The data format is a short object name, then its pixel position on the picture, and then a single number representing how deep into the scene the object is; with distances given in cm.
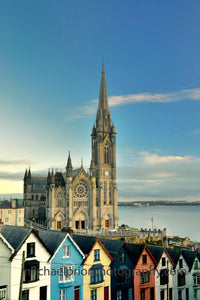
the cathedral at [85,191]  10469
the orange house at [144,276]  3688
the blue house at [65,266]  3238
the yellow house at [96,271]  3428
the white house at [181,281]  3949
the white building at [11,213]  8656
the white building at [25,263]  2952
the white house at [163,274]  3847
